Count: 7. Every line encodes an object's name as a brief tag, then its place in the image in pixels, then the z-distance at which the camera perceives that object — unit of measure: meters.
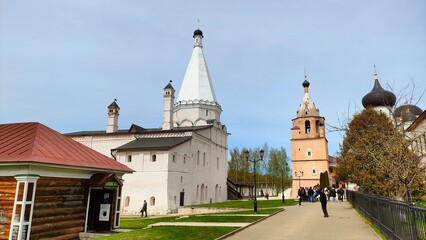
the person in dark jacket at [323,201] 15.83
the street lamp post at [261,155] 19.16
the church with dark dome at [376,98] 36.16
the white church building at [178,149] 29.53
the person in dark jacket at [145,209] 26.03
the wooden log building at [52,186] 9.23
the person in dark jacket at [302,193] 28.05
